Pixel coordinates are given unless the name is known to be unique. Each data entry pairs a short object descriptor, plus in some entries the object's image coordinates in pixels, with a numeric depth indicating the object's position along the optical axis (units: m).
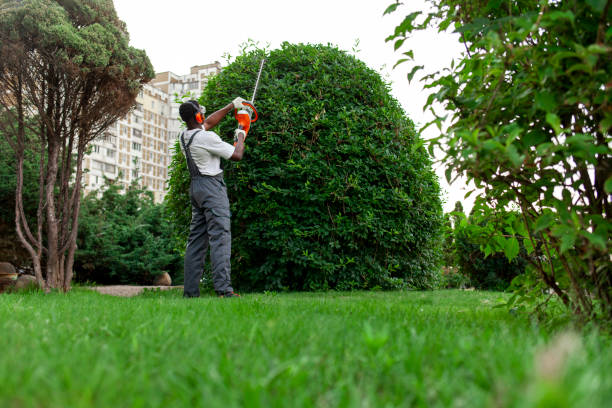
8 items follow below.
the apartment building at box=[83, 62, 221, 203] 67.62
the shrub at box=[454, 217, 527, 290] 9.99
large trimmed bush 5.78
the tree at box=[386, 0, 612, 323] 1.83
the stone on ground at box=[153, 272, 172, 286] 11.55
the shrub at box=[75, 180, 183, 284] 10.56
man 4.82
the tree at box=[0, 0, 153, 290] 5.36
